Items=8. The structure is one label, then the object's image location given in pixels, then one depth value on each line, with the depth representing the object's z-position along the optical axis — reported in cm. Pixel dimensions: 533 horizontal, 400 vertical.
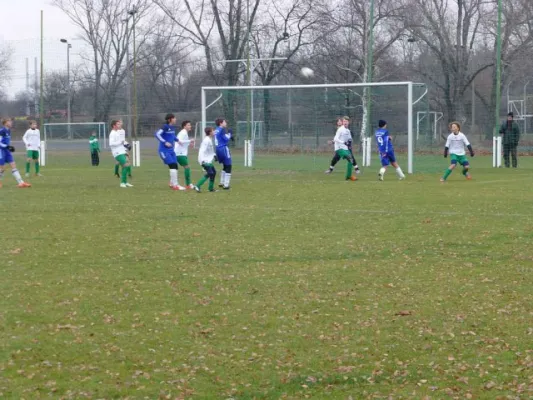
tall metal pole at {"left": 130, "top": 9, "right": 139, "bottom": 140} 4153
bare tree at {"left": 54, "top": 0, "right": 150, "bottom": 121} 5122
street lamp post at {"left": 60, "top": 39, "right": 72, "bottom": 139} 4251
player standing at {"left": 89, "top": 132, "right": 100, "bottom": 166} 3675
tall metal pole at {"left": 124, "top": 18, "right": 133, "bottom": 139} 4456
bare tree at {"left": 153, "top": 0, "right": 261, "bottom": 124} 5491
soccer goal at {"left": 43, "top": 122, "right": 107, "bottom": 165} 4938
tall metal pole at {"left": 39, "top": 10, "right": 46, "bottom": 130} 4092
